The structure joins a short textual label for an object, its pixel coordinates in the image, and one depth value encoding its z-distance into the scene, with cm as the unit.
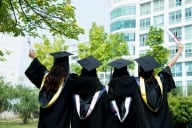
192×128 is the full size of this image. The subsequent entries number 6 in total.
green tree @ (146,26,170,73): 1932
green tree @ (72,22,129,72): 2505
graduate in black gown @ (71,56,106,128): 520
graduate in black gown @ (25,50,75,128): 520
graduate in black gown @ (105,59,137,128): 520
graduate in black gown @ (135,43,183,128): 520
